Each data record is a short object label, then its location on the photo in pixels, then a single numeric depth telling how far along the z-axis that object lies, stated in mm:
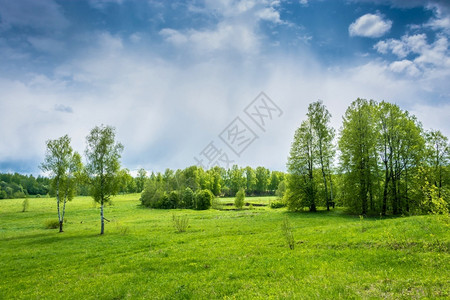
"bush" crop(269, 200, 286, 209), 67000
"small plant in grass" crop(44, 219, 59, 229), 38719
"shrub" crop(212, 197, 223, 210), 77188
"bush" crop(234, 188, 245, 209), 71312
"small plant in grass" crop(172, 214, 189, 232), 27741
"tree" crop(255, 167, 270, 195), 143625
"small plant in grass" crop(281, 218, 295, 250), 15915
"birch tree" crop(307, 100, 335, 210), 39344
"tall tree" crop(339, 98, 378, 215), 32438
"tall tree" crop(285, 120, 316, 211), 37906
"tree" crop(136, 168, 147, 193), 156925
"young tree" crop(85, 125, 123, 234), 32062
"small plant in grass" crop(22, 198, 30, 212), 67000
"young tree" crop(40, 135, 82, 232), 34812
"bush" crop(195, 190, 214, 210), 75438
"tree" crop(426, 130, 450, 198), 34344
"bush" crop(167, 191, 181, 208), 80438
